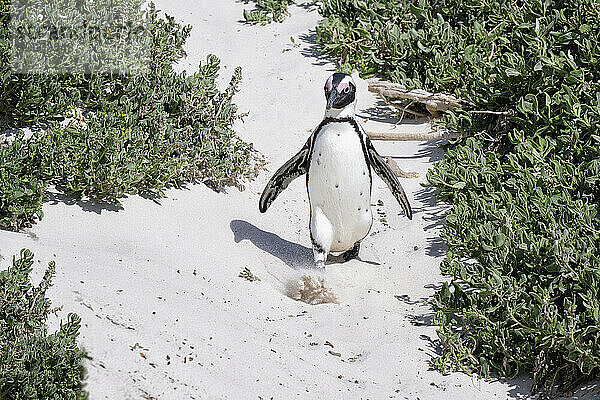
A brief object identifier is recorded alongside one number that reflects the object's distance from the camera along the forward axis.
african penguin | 10.02
